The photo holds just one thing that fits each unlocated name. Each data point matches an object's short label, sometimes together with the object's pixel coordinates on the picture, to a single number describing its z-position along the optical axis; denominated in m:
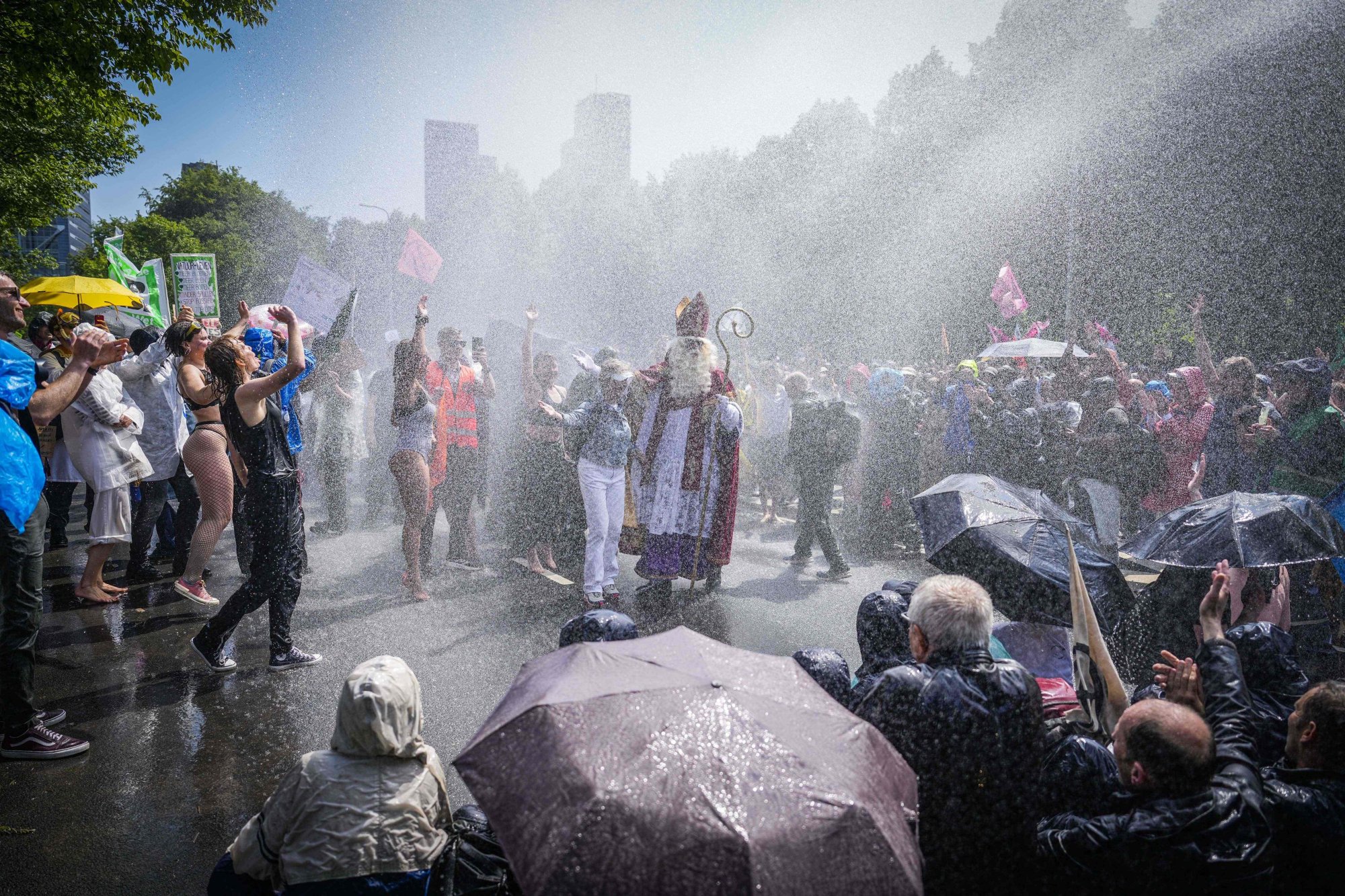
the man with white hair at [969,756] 2.17
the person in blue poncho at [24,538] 3.27
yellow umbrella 9.55
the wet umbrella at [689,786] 1.43
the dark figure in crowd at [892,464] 9.01
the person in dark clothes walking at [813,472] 7.54
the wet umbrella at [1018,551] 3.40
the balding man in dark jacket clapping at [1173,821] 1.89
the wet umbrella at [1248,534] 3.45
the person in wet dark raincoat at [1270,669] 2.58
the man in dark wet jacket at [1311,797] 1.98
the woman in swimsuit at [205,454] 5.30
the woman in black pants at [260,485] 4.24
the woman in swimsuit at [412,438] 6.09
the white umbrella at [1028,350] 9.72
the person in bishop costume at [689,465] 6.24
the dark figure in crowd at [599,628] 3.01
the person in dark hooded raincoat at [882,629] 2.99
